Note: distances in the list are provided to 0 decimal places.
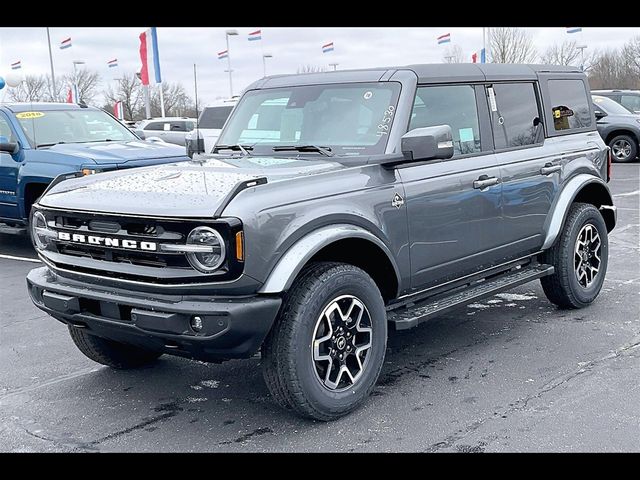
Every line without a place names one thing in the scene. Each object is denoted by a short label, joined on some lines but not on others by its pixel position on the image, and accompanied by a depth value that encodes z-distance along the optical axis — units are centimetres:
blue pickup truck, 867
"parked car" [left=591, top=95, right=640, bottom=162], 1848
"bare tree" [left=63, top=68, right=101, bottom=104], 4566
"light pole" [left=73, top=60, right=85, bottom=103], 3351
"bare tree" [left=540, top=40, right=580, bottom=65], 4434
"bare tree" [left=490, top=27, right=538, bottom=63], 3914
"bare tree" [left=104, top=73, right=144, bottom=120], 5150
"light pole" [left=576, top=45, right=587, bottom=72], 4107
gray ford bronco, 367
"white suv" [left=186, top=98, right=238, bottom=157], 1490
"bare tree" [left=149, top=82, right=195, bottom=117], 5350
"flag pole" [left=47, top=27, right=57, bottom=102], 3195
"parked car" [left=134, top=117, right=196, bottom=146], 2144
